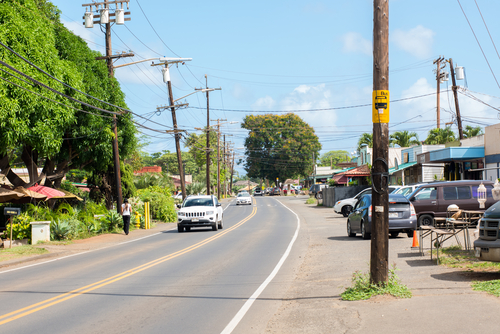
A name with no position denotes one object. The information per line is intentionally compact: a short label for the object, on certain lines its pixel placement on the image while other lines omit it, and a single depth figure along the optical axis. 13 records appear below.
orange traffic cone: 14.13
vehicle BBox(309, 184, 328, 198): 77.31
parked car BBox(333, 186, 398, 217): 33.45
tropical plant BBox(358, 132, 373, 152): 60.02
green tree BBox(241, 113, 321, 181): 94.69
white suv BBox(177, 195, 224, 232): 24.61
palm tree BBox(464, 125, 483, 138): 44.16
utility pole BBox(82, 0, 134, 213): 26.30
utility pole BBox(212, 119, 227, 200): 74.99
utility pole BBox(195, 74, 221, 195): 55.38
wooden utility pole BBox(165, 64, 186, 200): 39.25
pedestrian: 24.62
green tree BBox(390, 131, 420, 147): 51.00
